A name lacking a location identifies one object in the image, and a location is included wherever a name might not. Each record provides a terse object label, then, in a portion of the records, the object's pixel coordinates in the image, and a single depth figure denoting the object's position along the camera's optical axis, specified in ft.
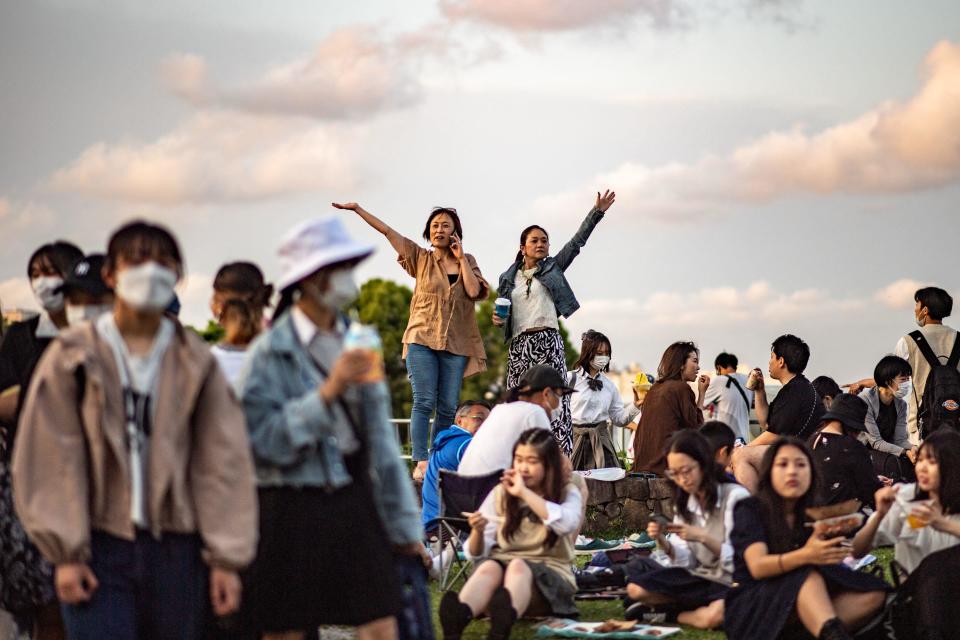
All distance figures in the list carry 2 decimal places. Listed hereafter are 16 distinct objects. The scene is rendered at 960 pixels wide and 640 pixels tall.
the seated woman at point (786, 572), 38.23
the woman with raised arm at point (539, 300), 69.45
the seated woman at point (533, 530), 43.79
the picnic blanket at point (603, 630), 43.05
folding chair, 49.83
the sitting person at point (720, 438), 48.58
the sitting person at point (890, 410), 69.40
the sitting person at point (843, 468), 56.34
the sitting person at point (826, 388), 77.26
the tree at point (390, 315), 349.20
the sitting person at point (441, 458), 56.25
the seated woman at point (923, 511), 38.42
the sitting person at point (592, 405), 78.42
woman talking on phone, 66.10
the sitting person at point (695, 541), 43.49
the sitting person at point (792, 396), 64.99
